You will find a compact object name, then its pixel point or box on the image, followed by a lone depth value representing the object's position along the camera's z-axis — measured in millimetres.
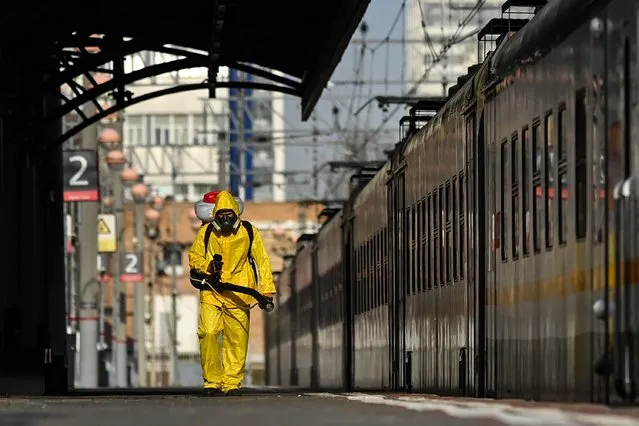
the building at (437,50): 155750
